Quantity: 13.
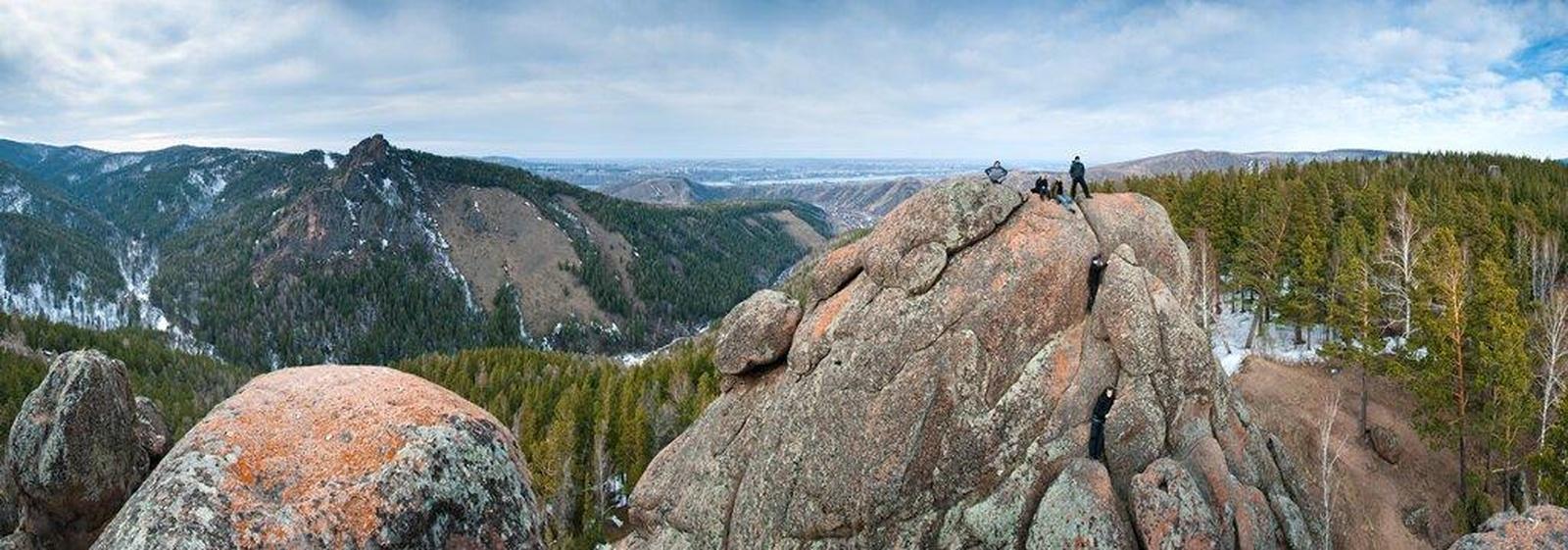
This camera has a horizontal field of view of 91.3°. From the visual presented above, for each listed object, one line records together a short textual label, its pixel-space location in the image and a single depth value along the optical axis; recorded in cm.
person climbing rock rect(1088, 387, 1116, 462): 2989
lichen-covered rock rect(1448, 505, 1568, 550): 1816
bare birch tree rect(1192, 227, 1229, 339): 7750
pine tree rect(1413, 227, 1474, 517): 4566
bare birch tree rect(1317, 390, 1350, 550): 3222
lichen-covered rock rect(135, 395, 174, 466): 1432
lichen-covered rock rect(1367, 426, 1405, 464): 5275
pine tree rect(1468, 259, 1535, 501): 4362
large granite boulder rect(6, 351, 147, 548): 1248
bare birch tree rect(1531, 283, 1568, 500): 4234
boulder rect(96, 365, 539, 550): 862
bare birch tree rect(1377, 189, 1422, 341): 5500
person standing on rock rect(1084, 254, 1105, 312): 3234
